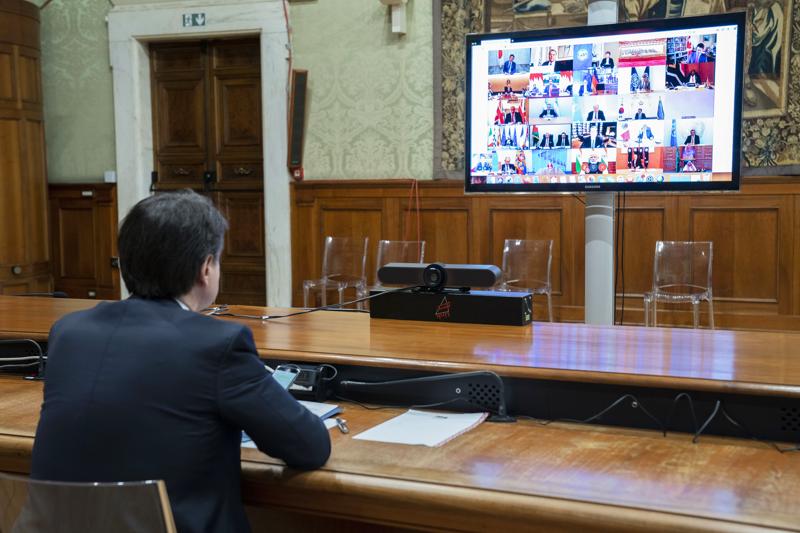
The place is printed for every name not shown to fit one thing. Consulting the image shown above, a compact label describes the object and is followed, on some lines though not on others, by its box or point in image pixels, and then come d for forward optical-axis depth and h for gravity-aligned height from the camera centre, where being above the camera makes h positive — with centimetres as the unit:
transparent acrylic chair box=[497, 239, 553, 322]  529 -49
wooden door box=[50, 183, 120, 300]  696 -41
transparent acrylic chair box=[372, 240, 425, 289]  550 -41
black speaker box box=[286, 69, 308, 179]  627 +53
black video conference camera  248 -26
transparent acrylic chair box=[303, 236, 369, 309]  577 -51
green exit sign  652 +134
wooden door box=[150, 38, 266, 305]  672 +45
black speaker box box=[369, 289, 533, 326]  244 -35
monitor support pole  354 -23
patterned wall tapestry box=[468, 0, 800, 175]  514 +65
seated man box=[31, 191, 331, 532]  138 -35
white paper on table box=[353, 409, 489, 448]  171 -51
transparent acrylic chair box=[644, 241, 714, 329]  493 -46
